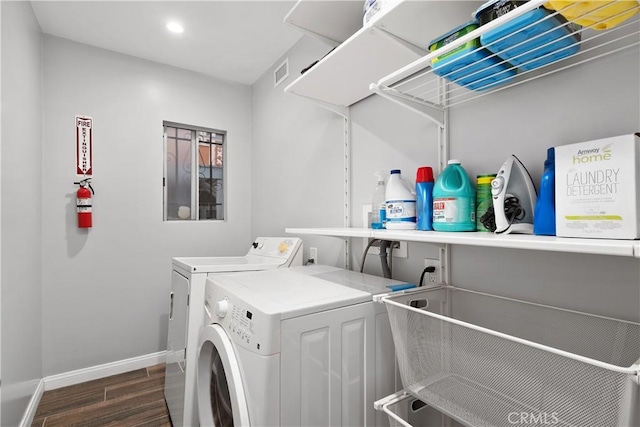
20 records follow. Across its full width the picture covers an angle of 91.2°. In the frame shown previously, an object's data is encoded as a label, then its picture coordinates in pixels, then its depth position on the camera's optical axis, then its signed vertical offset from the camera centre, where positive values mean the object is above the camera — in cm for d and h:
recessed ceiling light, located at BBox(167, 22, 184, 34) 221 +136
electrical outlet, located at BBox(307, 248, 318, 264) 221 -29
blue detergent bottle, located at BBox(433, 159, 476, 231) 111 +5
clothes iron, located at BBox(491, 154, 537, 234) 97 +5
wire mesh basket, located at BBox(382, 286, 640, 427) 64 -38
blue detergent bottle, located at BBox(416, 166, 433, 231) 123 +6
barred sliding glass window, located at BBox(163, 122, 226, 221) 294 +42
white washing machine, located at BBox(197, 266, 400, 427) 98 -47
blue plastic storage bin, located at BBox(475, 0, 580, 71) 79 +48
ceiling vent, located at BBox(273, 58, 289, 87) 256 +121
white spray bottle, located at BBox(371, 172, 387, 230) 154 +7
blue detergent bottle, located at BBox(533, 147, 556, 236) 88 +3
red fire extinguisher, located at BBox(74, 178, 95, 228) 237 +8
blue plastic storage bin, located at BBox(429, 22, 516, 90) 93 +47
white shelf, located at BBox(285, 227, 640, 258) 62 -7
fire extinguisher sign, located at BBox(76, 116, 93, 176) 243 +56
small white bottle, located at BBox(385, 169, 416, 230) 130 +4
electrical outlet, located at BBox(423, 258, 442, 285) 138 -26
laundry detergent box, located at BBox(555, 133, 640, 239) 71 +6
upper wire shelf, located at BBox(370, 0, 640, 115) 74 +47
